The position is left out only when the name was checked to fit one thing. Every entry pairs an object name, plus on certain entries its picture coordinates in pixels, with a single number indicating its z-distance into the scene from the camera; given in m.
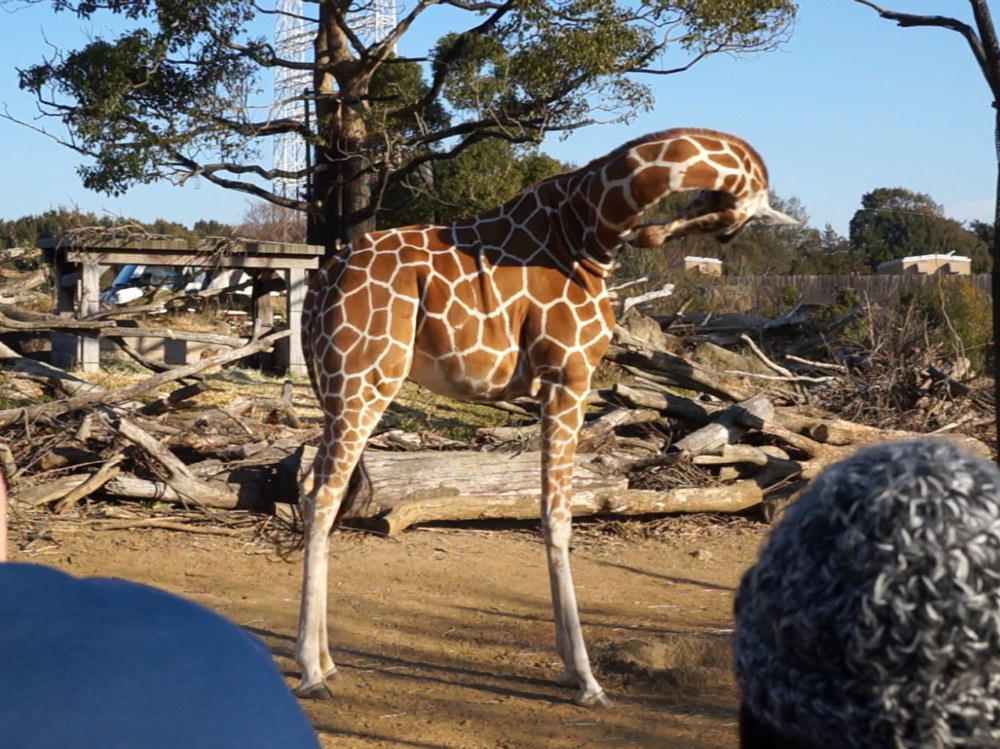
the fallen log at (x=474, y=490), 8.69
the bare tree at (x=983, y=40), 5.72
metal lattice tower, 17.58
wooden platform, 14.27
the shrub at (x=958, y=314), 14.30
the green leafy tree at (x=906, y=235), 46.80
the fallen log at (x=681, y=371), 11.65
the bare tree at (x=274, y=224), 45.66
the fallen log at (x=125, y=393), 9.08
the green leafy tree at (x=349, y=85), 16.22
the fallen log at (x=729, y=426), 10.03
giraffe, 5.73
